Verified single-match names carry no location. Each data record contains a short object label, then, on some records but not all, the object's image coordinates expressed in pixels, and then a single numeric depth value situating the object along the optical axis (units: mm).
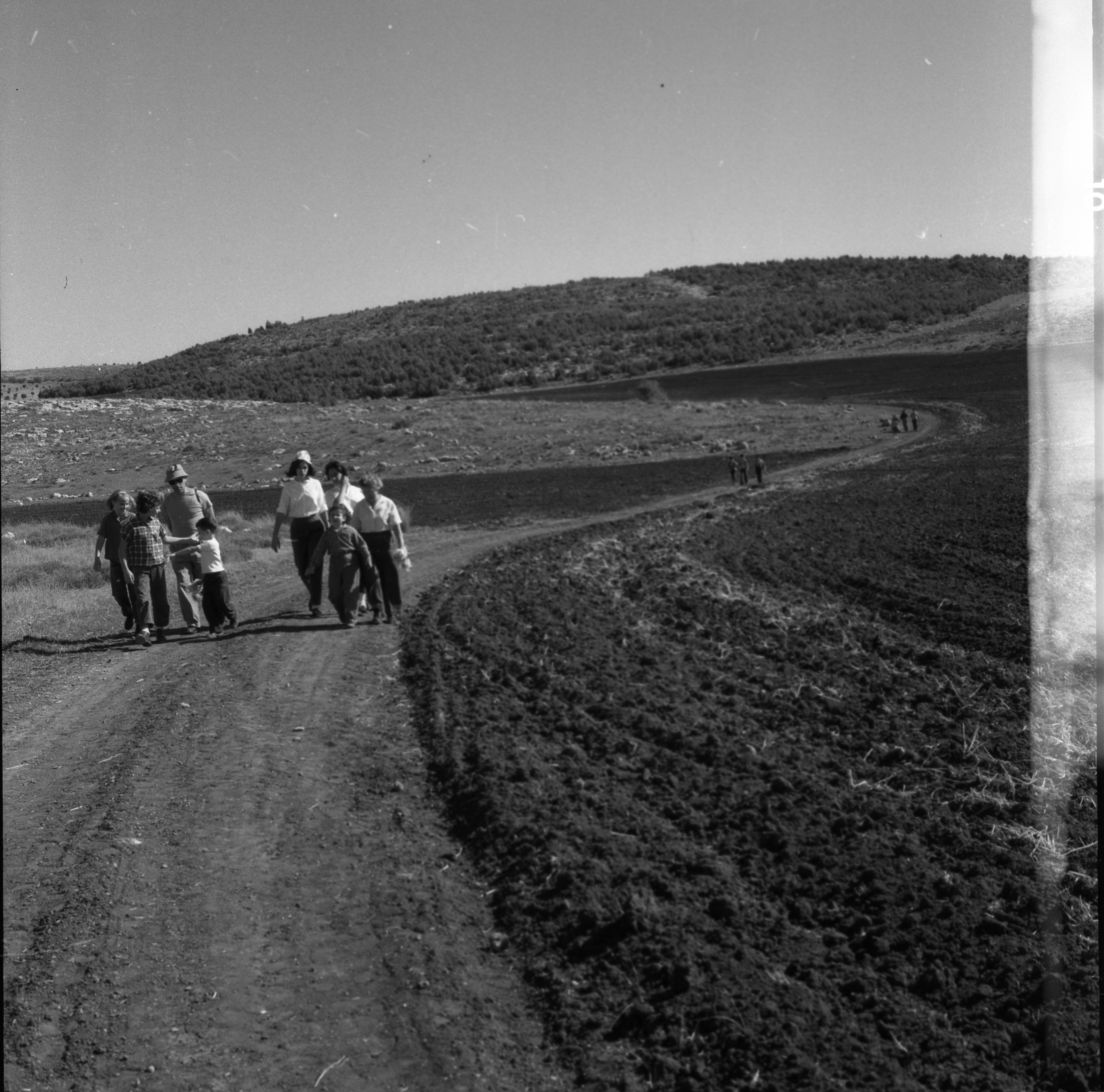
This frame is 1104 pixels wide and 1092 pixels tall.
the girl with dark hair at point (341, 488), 11969
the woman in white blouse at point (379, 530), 12094
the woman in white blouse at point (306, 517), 12352
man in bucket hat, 11844
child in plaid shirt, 11289
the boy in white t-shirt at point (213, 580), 11680
